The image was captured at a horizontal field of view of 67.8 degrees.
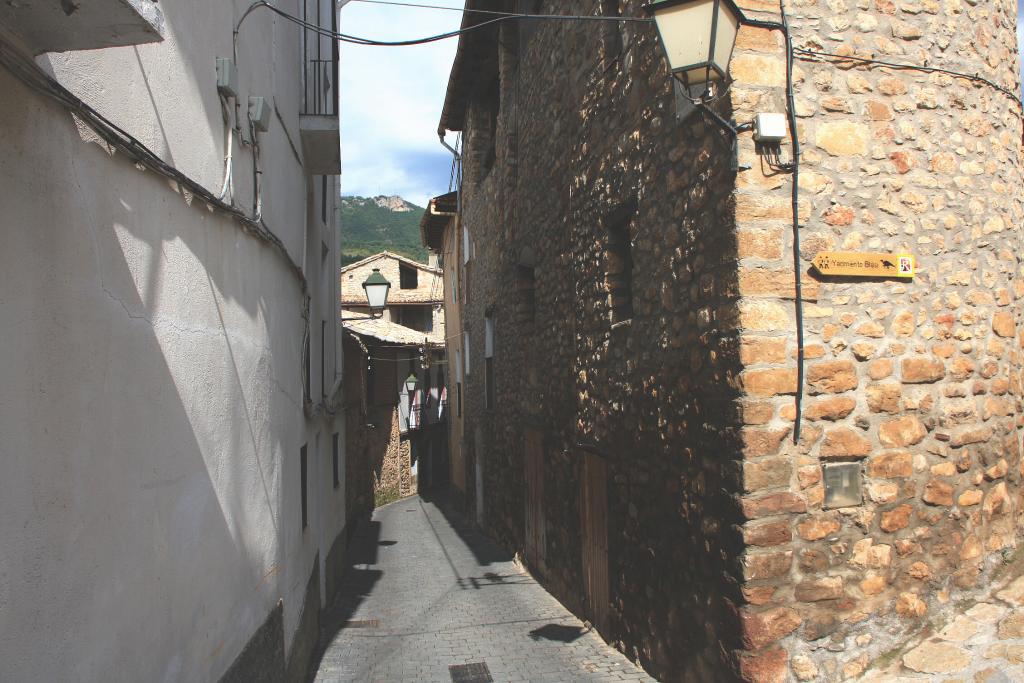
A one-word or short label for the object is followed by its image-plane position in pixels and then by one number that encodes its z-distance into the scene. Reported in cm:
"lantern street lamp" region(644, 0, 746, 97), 370
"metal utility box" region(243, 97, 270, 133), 441
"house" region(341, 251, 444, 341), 2844
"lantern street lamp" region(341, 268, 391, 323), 1255
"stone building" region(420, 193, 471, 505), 1703
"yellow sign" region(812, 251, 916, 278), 401
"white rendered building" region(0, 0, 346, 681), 179
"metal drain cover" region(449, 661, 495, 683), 585
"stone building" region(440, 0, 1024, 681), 396
